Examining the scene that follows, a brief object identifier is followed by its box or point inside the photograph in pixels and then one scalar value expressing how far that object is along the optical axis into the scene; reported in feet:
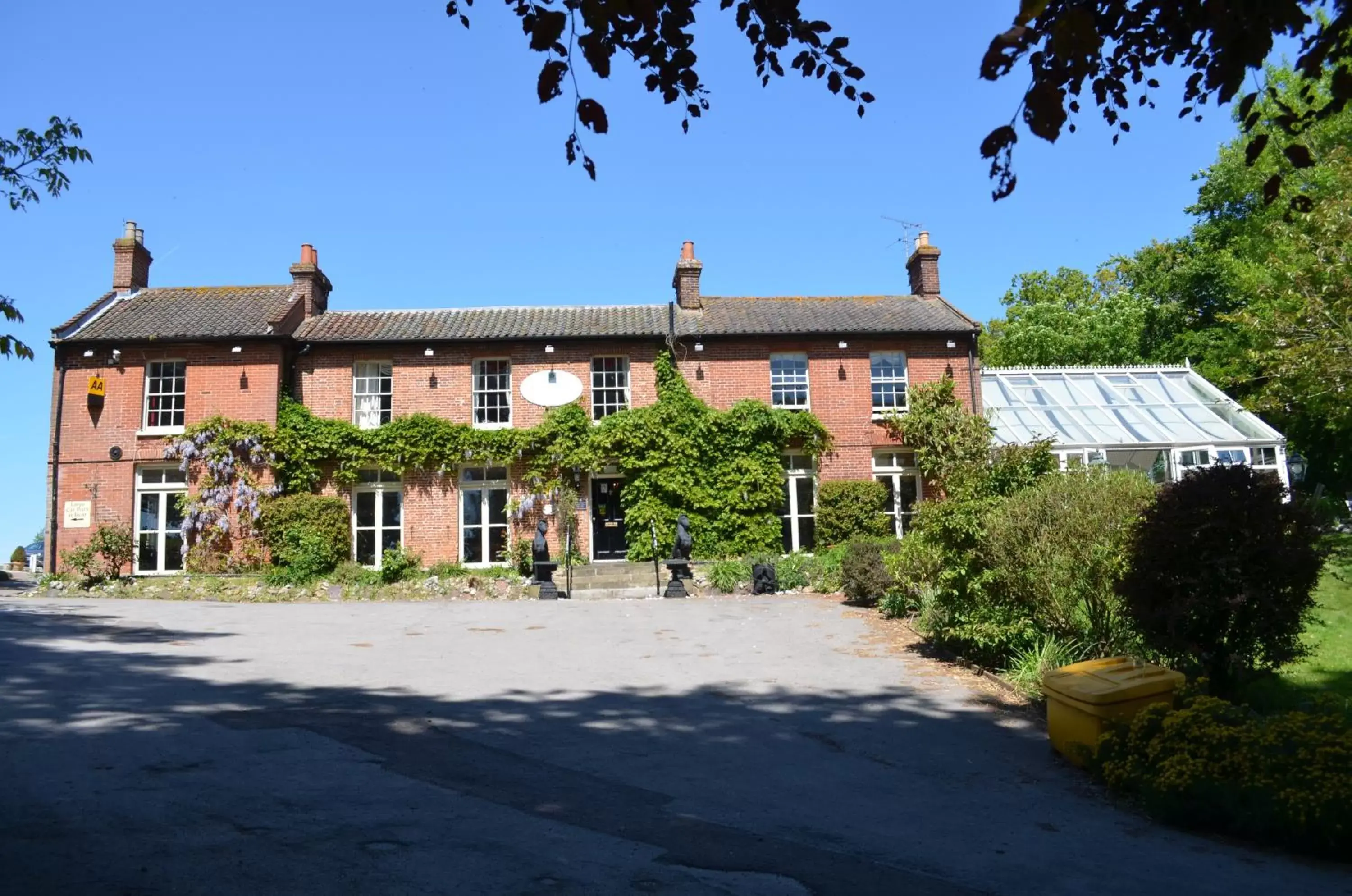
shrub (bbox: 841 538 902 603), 51.80
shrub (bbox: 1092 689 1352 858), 18.40
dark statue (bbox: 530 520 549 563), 63.36
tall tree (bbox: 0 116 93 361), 23.04
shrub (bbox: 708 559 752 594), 61.87
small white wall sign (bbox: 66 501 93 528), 70.90
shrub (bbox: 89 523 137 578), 66.80
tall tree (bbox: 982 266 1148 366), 119.96
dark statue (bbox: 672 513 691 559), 64.44
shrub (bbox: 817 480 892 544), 72.95
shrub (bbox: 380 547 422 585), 65.36
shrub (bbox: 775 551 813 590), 61.62
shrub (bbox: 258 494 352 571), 68.39
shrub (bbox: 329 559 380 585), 64.54
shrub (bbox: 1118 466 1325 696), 26.55
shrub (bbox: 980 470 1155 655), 31.45
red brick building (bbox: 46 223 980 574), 72.33
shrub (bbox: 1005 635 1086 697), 31.17
